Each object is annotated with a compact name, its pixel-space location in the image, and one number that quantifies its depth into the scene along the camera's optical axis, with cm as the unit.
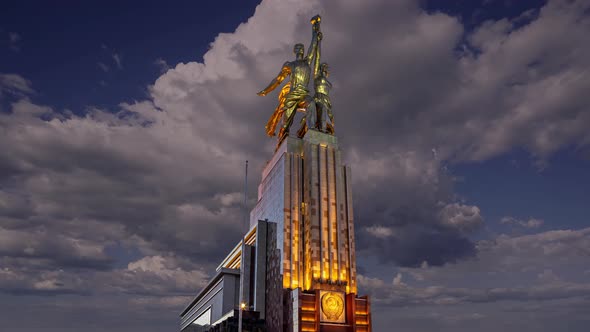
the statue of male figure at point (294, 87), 9750
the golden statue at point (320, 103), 9412
